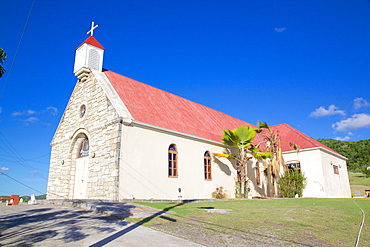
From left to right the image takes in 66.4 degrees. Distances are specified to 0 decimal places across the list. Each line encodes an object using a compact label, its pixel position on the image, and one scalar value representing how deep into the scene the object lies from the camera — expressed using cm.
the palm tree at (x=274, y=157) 2052
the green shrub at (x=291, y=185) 2130
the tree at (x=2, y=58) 796
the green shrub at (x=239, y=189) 1870
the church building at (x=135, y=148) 1378
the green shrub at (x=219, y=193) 1795
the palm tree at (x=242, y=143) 1848
